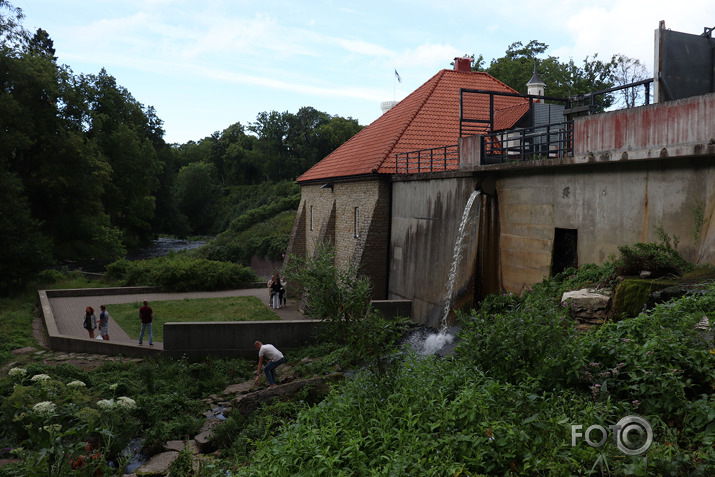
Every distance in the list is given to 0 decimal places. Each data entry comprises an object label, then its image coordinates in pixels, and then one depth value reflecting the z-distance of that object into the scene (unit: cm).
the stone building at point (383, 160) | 1991
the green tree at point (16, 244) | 2348
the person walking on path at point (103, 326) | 1658
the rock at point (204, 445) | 985
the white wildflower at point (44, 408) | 748
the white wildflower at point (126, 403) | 989
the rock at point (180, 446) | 989
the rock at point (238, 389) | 1313
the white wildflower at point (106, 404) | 928
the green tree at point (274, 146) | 7562
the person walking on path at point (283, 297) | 2240
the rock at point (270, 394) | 1101
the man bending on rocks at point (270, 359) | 1298
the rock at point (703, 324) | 647
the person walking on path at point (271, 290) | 2208
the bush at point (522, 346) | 635
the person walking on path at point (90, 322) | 1672
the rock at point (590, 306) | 899
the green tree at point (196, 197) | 7584
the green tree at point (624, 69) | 4531
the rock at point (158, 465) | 865
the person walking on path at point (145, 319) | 1592
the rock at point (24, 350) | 1564
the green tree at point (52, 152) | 2859
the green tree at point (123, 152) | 4234
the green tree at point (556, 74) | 4430
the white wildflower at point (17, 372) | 1048
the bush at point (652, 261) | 904
